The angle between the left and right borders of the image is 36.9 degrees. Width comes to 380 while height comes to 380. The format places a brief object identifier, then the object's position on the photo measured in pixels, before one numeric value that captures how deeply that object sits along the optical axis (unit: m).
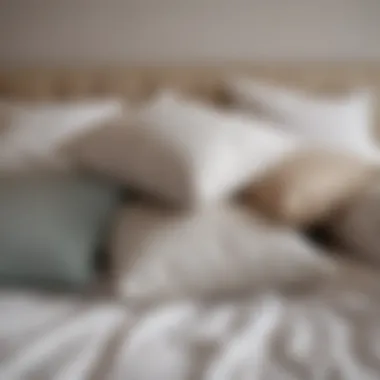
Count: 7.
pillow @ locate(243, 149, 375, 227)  1.24
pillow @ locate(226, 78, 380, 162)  1.57
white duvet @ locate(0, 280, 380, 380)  0.81
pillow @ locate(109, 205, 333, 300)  1.10
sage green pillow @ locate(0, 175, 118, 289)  1.09
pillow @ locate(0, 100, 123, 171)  1.44
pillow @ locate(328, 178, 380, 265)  1.18
